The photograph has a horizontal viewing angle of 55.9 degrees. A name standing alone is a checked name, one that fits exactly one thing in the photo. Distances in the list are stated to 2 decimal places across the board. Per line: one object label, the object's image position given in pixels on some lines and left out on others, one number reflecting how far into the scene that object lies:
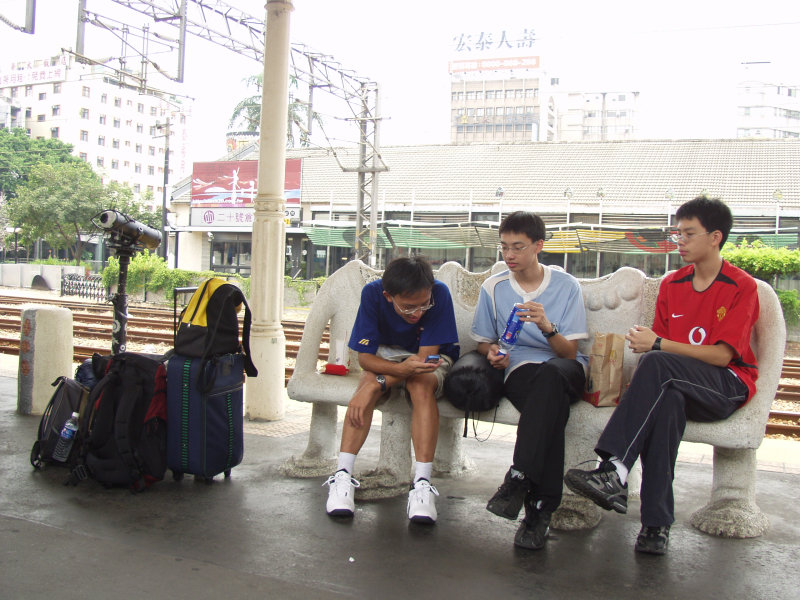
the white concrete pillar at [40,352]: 5.74
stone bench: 3.35
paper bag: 3.46
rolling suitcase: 3.90
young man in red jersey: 3.09
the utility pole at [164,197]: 30.47
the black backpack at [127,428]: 3.79
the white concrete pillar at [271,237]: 5.93
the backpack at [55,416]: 4.17
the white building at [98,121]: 85.19
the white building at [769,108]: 104.88
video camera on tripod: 4.52
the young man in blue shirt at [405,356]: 3.54
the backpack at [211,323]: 3.96
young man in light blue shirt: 3.20
